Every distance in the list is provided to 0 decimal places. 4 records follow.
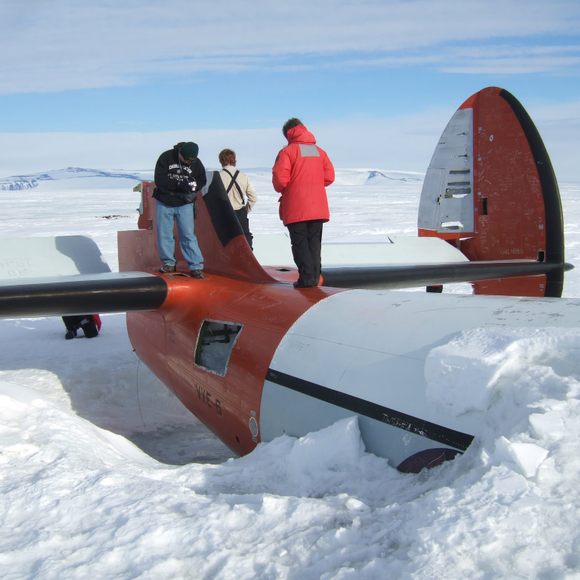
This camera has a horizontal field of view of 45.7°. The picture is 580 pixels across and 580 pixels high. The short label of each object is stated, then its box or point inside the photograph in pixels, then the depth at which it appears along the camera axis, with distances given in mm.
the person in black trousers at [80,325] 10898
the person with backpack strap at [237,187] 8422
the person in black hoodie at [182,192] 6727
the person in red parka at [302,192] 5820
